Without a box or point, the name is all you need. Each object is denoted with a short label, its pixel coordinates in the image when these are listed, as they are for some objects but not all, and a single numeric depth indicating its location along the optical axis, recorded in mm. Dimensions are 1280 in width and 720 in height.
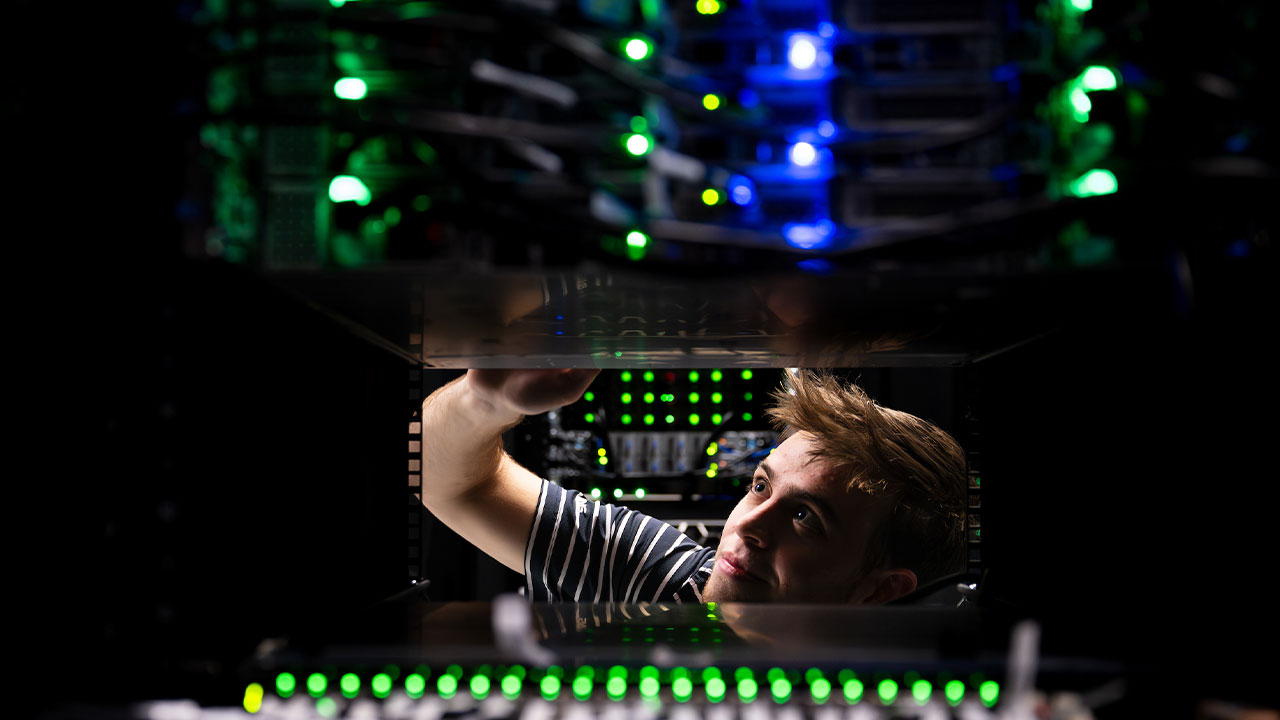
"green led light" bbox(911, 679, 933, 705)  490
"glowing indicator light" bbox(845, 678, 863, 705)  489
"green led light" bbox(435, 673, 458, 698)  501
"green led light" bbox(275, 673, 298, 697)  502
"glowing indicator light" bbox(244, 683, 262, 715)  484
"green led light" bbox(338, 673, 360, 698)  500
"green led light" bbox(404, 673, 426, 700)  501
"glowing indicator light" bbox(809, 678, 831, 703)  488
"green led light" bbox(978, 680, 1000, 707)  489
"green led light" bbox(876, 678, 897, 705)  490
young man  1122
